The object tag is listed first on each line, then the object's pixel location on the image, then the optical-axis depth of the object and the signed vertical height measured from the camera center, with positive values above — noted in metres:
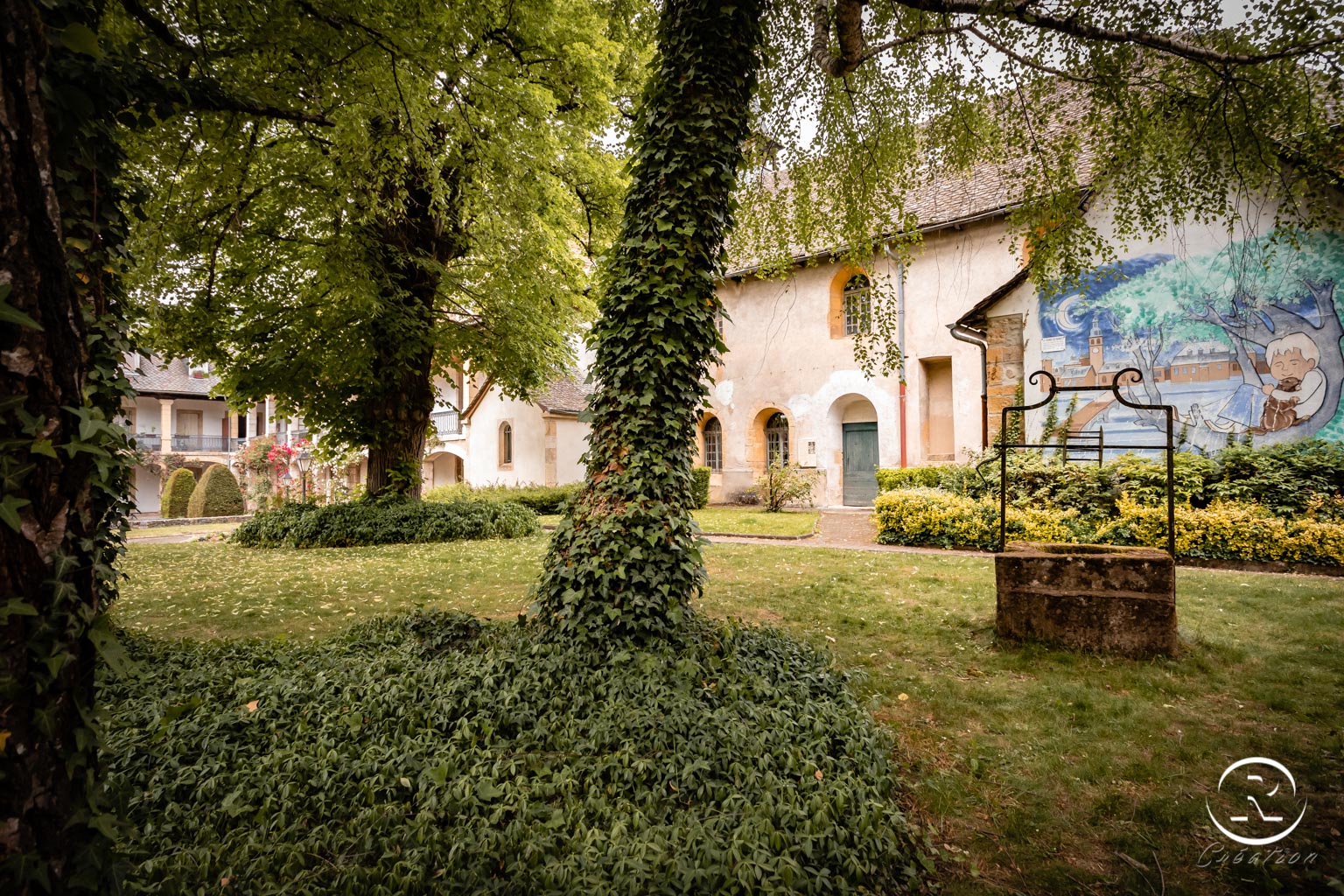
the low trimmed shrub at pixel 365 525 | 11.64 -1.21
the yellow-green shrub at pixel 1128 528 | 8.45 -1.08
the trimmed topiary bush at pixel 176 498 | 23.58 -1.24
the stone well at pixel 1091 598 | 4.89 -1.17
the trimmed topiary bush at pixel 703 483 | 19.23 -0.66
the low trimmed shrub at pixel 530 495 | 18.56 -1.02
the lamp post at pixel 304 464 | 19.70 +0.07
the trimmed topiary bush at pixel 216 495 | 22.86 -1.13
